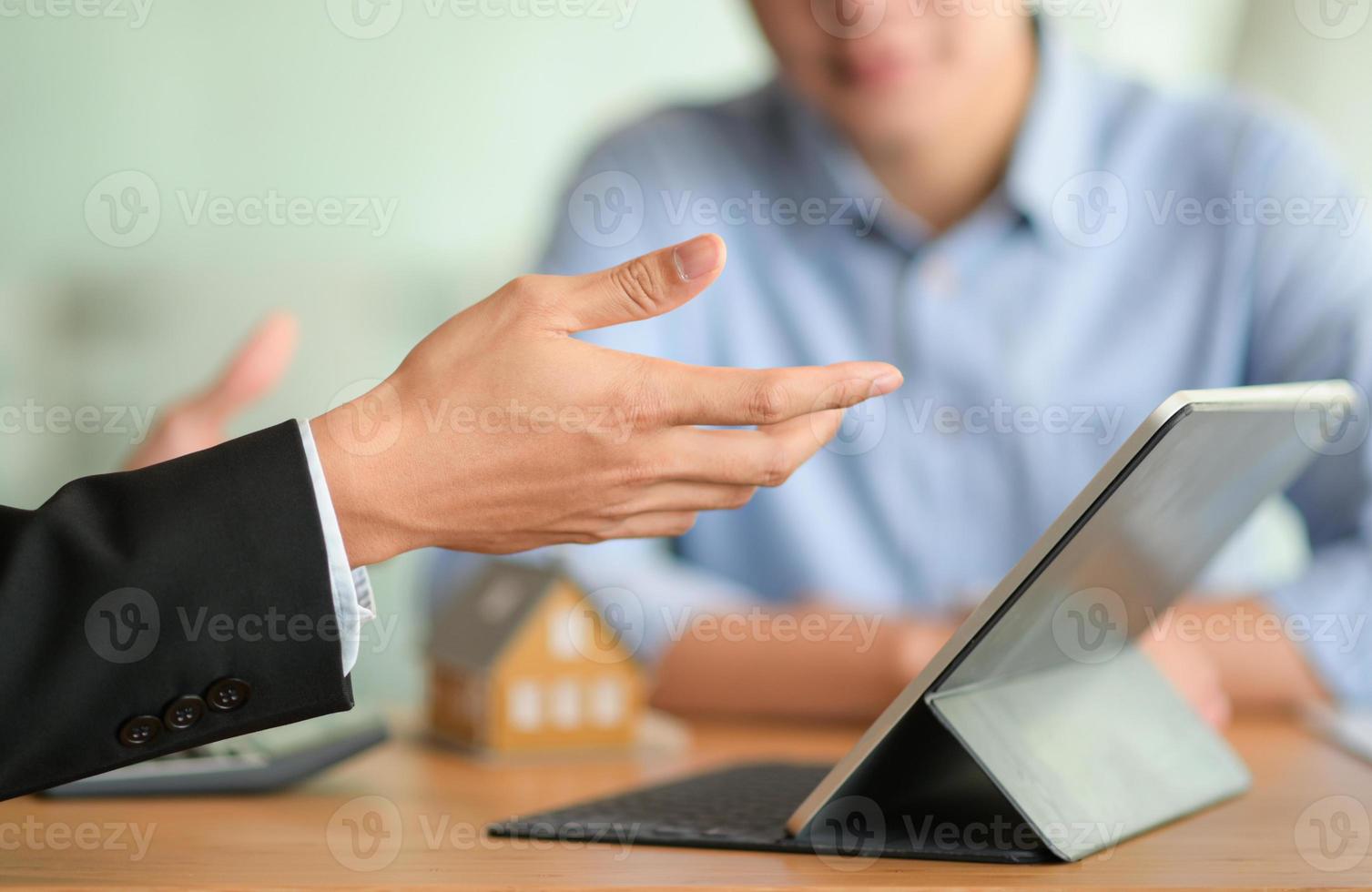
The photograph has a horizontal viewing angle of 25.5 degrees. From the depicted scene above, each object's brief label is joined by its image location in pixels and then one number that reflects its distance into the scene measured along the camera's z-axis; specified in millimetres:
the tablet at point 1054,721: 923
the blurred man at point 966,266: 1794
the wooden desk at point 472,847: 928
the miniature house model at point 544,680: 1221
